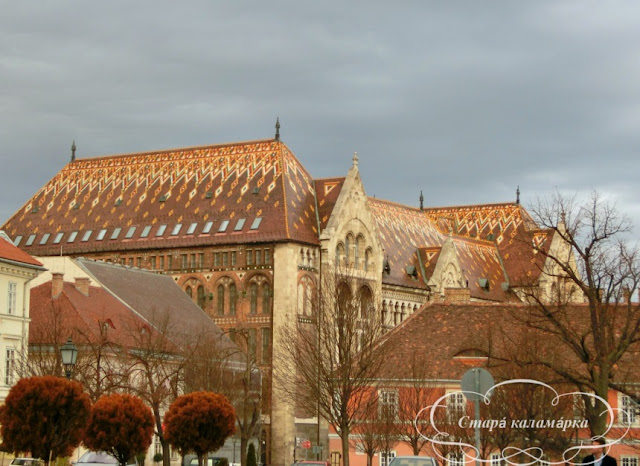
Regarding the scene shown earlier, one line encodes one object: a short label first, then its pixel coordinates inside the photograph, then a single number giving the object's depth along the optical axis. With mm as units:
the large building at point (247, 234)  102750
